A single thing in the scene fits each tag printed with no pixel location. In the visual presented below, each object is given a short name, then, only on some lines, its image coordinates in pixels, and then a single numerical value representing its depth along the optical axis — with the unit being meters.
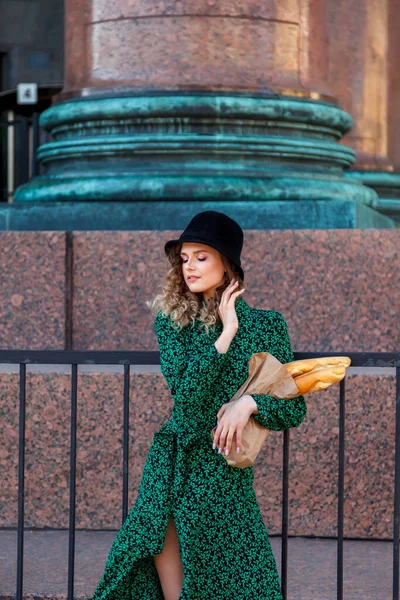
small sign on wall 13.66
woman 3.92
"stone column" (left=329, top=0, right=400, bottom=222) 9.96
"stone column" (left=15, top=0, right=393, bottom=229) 6.56
